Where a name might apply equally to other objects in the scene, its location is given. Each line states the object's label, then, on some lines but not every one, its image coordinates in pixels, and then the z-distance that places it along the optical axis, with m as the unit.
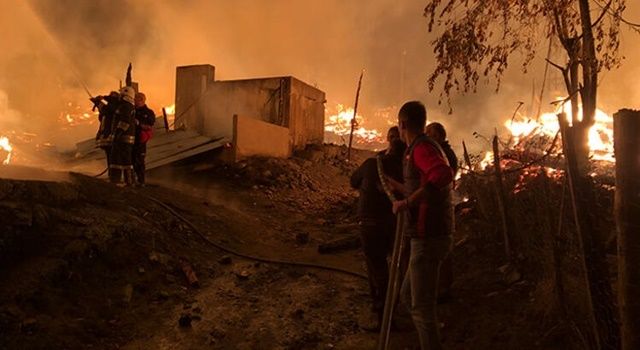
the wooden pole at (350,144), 19.18
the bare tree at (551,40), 6.40
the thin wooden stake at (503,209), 5.48
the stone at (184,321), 4.87
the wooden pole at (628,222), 2.58
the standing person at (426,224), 3.31
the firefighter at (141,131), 9.44
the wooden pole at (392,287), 3.54
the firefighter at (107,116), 8.90
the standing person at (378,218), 4.68
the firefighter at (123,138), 8.56
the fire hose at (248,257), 6.59
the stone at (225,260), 6.78
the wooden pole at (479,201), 6.29
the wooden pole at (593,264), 3.02
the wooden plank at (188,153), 12.97
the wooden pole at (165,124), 16.81
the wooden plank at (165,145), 13.94
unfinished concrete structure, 16.61
